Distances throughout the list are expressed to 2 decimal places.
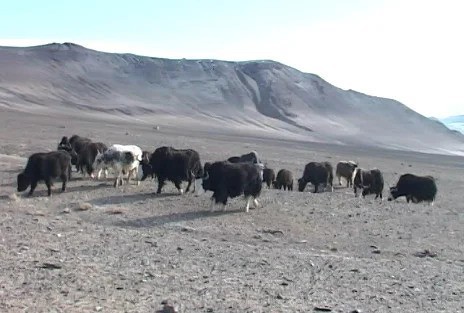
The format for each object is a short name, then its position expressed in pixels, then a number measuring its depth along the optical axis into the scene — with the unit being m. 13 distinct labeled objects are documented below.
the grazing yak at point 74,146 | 21.36
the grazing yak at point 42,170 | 16.95
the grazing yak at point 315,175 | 24.69
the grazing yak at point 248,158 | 21.93
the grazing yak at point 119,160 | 19.31
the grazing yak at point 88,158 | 20.44
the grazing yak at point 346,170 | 26.91
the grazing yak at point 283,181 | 24.47
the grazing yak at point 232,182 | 16.36
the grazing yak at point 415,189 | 22.44
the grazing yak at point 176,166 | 18.33
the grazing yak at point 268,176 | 23.97
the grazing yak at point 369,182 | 24.16
